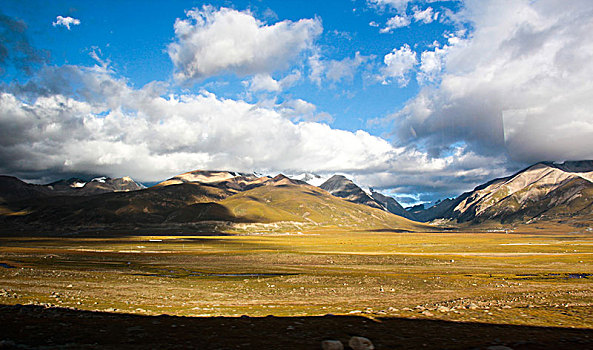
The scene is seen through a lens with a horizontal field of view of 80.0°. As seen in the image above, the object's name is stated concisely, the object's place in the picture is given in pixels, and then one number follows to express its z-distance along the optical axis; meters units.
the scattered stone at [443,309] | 23.98
